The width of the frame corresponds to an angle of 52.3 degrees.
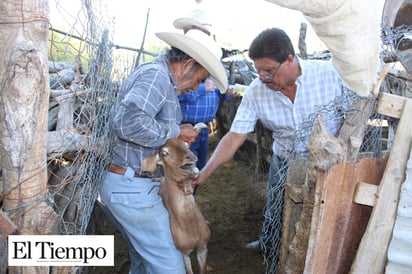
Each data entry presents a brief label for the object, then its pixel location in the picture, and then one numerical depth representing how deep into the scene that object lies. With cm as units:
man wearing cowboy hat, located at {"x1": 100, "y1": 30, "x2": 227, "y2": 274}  267
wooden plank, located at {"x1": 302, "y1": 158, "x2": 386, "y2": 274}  209
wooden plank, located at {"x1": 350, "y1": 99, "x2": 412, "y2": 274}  206
